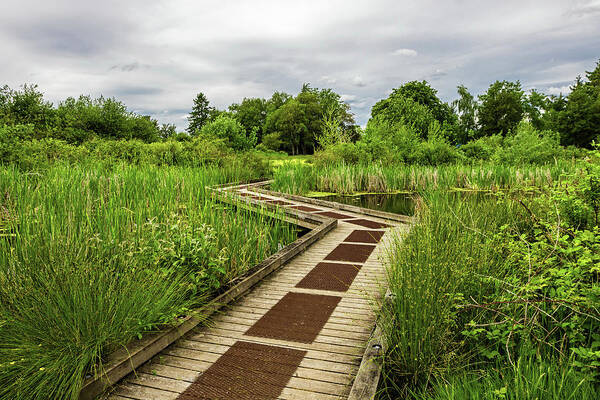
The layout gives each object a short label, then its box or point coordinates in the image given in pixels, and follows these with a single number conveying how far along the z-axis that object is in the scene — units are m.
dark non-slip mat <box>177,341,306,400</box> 2.20
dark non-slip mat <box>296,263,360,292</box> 4.08
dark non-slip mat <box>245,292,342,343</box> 2.97
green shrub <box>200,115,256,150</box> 23.20
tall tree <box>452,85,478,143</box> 49.72
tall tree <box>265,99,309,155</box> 49.53
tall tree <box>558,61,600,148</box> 35.84
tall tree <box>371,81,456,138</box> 29.31
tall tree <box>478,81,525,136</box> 43.84
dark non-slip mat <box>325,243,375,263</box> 5.14
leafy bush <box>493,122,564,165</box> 17.86
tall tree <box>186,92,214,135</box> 61.81
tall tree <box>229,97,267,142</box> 58.03
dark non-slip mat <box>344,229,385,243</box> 6.23
